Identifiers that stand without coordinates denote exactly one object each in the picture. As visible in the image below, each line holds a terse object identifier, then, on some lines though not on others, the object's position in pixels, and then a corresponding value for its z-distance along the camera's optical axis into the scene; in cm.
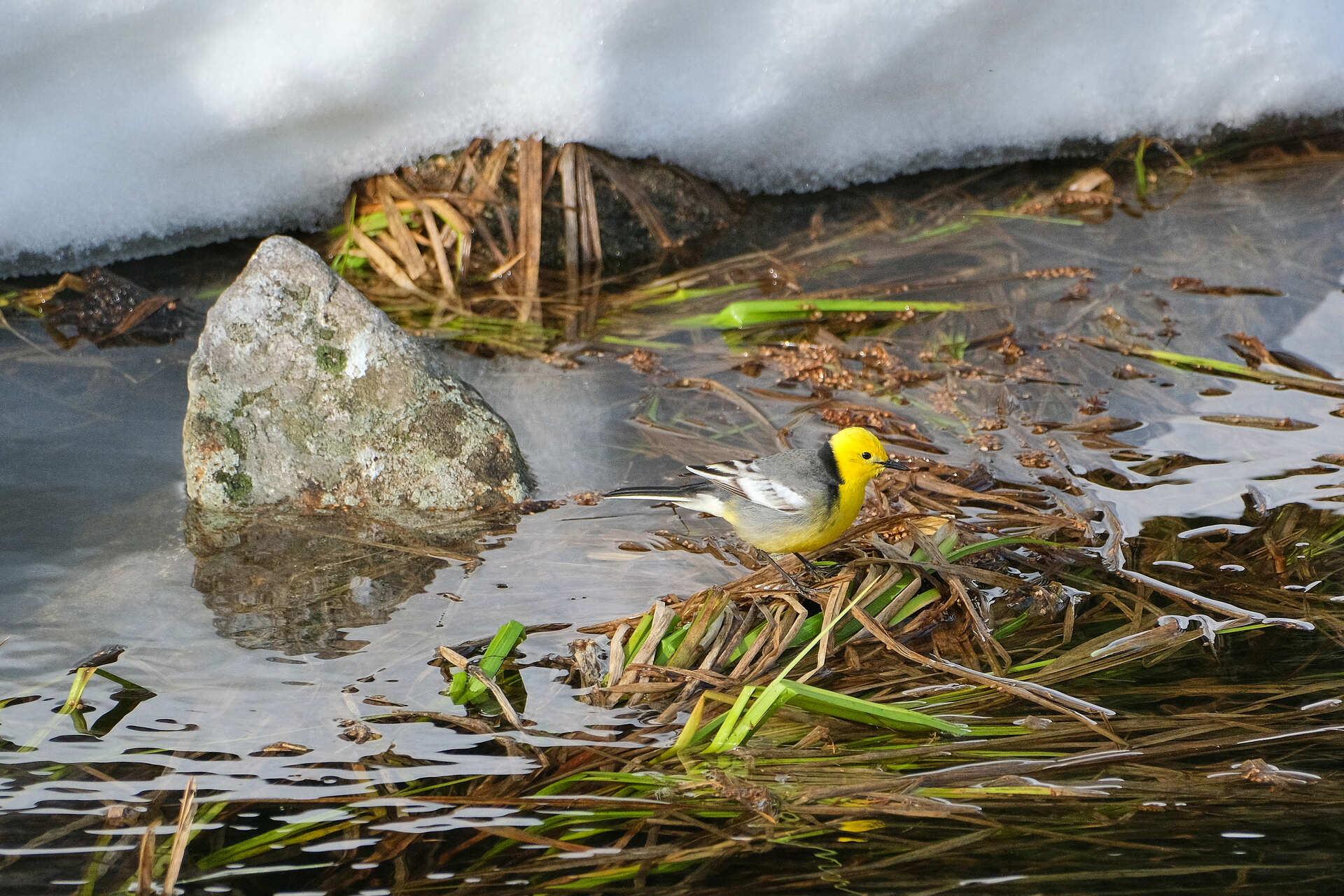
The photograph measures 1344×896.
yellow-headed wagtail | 683
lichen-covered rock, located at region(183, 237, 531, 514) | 778
